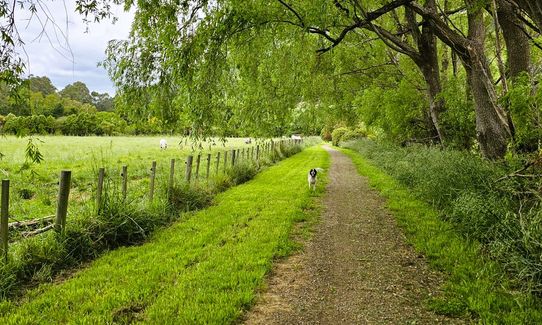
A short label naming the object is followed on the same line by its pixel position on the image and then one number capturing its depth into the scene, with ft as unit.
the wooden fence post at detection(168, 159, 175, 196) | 31.83
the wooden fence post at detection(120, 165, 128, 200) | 25.76
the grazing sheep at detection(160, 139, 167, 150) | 113.35
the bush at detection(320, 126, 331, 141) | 223.90
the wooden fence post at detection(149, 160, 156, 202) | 29.35
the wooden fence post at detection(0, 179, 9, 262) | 17.35
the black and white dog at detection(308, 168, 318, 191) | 43.21
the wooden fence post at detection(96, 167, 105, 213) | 22.66
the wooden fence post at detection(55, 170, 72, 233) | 19.99
